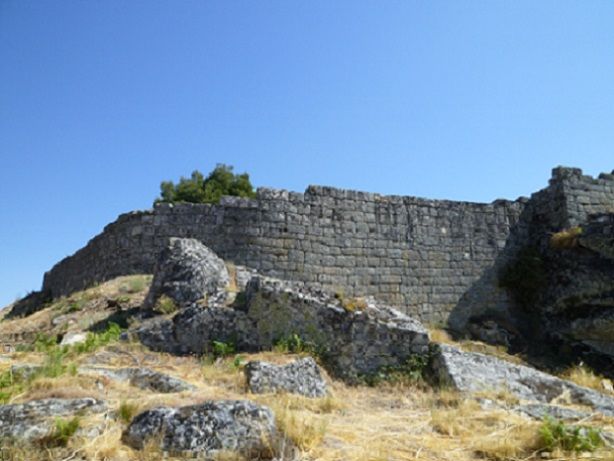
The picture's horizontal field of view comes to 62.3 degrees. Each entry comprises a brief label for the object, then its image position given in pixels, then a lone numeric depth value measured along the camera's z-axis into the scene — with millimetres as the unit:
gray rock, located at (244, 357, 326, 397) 6098
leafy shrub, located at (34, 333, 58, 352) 7625
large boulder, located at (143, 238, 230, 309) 8969
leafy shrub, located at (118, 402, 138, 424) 4430
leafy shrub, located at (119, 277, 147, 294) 10836
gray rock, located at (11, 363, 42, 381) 5531
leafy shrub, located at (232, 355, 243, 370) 6785
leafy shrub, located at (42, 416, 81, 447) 3906
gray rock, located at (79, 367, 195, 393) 5652
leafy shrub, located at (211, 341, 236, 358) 7363
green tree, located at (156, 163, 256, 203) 25094
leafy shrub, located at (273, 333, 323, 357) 7438
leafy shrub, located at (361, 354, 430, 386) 7242
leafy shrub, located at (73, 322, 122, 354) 7215
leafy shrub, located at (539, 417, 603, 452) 4301
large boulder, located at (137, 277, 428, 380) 7527
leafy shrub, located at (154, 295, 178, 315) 8711
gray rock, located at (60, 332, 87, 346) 7968
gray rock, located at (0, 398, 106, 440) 3996
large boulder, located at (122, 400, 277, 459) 3963
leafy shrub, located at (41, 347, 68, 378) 5590
